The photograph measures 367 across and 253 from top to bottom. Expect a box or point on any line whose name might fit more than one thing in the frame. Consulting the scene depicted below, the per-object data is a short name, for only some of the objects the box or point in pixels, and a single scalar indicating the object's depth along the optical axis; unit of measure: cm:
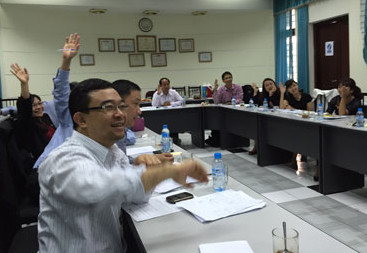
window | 829
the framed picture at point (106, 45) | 835
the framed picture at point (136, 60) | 863
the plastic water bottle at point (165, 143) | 254
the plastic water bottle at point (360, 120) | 311
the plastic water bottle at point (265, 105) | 496
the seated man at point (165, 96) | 624
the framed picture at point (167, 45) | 877
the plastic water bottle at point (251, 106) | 511
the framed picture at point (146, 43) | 858
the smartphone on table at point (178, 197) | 154
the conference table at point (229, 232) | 113
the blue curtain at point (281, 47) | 862
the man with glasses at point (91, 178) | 103
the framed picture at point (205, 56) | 912
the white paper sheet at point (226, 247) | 110
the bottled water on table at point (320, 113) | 372
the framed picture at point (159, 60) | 877
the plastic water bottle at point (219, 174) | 169
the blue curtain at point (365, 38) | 608
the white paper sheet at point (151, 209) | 140
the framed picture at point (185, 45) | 893
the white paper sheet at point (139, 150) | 255
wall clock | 855
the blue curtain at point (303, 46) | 779
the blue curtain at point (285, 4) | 781
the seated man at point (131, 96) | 222
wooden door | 710
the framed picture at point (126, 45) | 848
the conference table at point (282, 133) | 323
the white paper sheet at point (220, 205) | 137
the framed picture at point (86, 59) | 825
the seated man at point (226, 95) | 607
